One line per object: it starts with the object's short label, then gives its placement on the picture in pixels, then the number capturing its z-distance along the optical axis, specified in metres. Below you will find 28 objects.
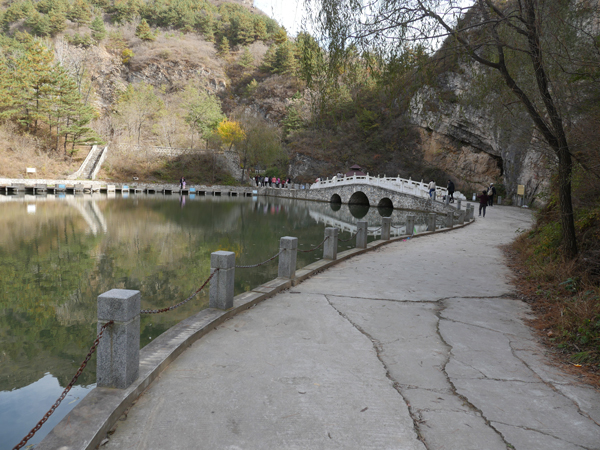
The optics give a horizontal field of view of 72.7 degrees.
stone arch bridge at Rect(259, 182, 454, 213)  33.97
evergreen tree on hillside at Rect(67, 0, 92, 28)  84.00
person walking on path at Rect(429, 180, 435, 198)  32.03
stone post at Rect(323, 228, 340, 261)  10.65
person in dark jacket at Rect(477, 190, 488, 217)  26.21
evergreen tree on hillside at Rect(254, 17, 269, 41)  96.92
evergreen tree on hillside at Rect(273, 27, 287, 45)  81.69
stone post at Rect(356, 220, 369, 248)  12.79
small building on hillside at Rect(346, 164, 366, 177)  47.08
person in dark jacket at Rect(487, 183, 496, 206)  32.62
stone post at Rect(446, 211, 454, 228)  19.80
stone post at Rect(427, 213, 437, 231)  18.55
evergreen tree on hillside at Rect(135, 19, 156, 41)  86.69
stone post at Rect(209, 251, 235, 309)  5.91
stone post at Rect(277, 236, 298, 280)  8.02
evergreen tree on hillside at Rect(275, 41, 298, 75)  73.74
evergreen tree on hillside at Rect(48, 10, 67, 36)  81.31
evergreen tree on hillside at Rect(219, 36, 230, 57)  92.62
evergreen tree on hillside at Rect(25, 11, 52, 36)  80.25
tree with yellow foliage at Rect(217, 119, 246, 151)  55.00
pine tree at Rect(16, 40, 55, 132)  46.25
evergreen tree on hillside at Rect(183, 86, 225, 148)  58.88
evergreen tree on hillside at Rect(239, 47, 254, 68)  86.43
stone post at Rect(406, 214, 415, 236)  16.99
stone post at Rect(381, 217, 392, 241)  15.19
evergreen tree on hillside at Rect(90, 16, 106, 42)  81.69
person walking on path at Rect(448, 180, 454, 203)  31.48
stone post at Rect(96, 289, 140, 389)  3.52
